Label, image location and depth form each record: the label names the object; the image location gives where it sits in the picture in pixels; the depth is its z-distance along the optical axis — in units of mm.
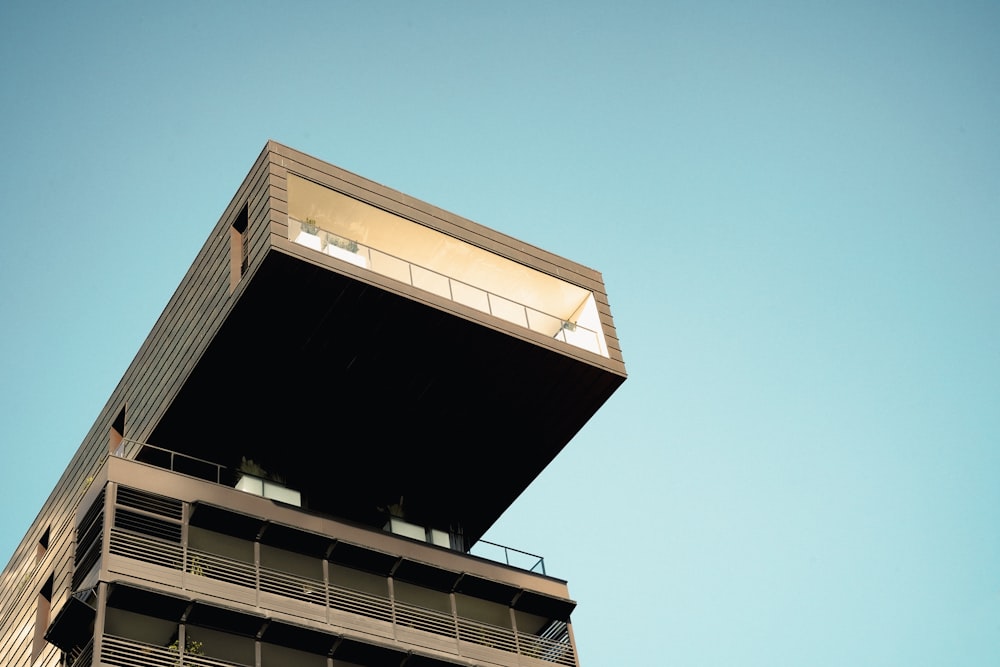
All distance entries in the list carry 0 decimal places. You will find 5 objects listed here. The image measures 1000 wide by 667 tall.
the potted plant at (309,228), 44312
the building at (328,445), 39719
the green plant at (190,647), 37531
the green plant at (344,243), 44562
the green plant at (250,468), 44875
